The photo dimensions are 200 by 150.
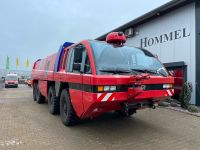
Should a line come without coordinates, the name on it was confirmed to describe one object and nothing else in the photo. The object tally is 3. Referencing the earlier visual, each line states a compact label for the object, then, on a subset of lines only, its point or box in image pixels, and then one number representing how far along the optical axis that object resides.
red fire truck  3.08
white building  6.35
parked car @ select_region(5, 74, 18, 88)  20.05
